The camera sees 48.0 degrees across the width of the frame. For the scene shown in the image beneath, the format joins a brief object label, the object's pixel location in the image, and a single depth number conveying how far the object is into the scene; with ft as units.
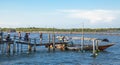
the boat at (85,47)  80.75
